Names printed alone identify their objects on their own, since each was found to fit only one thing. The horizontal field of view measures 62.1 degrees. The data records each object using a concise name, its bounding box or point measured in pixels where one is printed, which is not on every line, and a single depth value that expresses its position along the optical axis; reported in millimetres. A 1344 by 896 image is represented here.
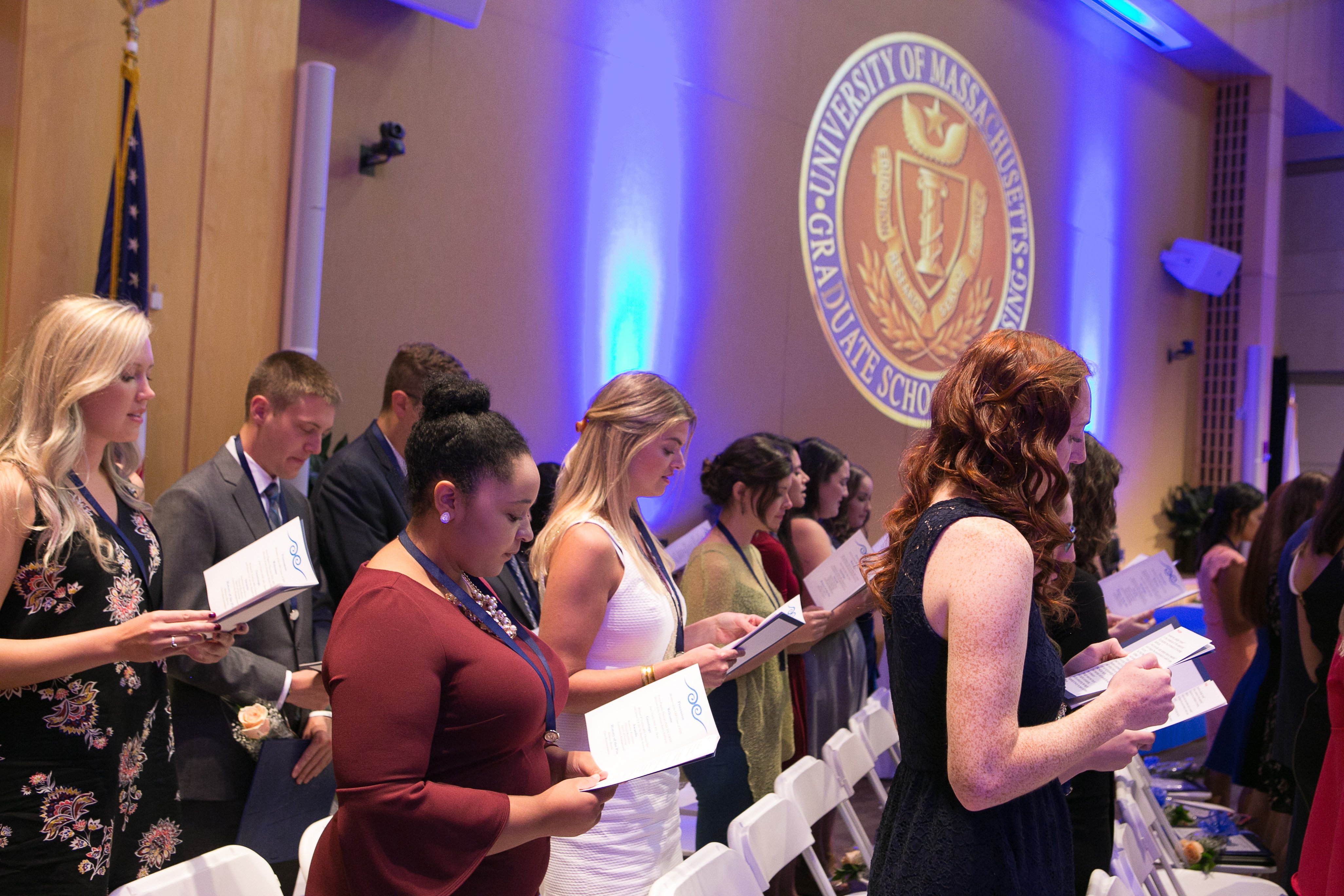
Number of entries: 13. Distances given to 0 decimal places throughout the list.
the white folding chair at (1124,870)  2498
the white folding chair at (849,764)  2910
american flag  3107
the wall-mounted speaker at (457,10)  4367
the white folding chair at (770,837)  2209
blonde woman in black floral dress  1818
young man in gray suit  2492
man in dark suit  3164
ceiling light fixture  9266
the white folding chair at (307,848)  1887
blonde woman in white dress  2152
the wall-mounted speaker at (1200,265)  10461
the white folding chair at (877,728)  3352
